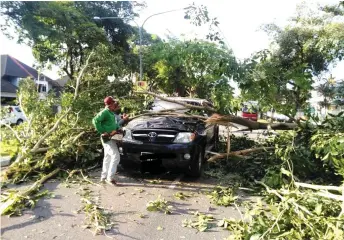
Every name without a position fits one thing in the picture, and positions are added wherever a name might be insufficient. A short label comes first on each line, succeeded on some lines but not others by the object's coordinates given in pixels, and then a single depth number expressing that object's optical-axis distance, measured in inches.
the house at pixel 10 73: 1210.0
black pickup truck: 237.9
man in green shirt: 234.6
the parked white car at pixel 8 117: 278.9
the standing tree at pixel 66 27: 537.6
